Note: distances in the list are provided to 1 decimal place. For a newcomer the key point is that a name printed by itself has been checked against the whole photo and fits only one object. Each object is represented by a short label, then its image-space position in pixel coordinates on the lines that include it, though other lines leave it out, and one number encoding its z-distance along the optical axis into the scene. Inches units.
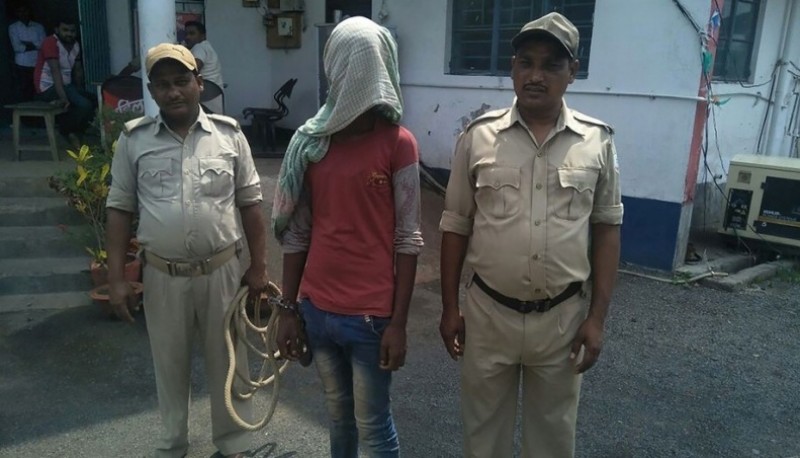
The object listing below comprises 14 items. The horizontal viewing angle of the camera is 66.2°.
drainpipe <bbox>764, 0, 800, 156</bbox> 276.4
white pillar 194.9
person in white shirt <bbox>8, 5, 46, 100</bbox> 311.4
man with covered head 75.4
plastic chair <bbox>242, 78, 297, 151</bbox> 358.6
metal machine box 235.8
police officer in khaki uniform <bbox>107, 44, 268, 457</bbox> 98.1
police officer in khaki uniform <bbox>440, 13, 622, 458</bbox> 78.8
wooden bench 243.4
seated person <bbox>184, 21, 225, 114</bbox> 302.7
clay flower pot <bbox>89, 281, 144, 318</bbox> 173.0
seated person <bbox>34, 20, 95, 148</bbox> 283.3
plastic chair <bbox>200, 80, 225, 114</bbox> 277.3
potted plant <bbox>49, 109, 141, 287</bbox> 175.5
